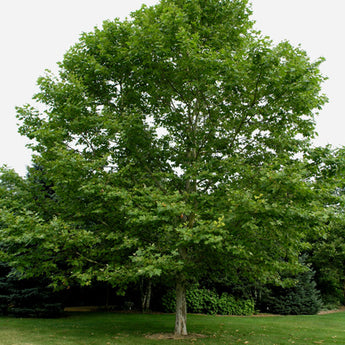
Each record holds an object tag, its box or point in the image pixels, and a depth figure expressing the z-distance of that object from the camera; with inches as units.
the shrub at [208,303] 650.2
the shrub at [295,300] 703.7
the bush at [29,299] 518.9
